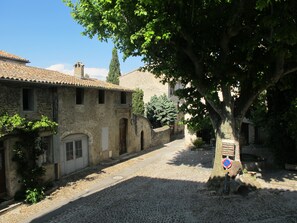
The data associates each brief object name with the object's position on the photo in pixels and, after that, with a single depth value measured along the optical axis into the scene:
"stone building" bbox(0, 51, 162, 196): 12.31
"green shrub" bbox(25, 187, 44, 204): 12.15
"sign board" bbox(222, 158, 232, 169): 11.23
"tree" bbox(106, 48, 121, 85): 43.91
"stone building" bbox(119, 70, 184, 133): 36.03
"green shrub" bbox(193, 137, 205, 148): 23.98
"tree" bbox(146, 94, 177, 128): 31.62
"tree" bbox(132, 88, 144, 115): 30.92
